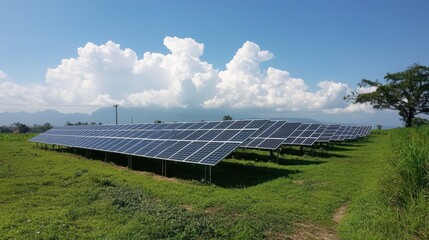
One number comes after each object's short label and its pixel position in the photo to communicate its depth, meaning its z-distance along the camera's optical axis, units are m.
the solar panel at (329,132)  25.70
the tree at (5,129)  76.69
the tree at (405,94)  50.03
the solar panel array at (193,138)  14.69
